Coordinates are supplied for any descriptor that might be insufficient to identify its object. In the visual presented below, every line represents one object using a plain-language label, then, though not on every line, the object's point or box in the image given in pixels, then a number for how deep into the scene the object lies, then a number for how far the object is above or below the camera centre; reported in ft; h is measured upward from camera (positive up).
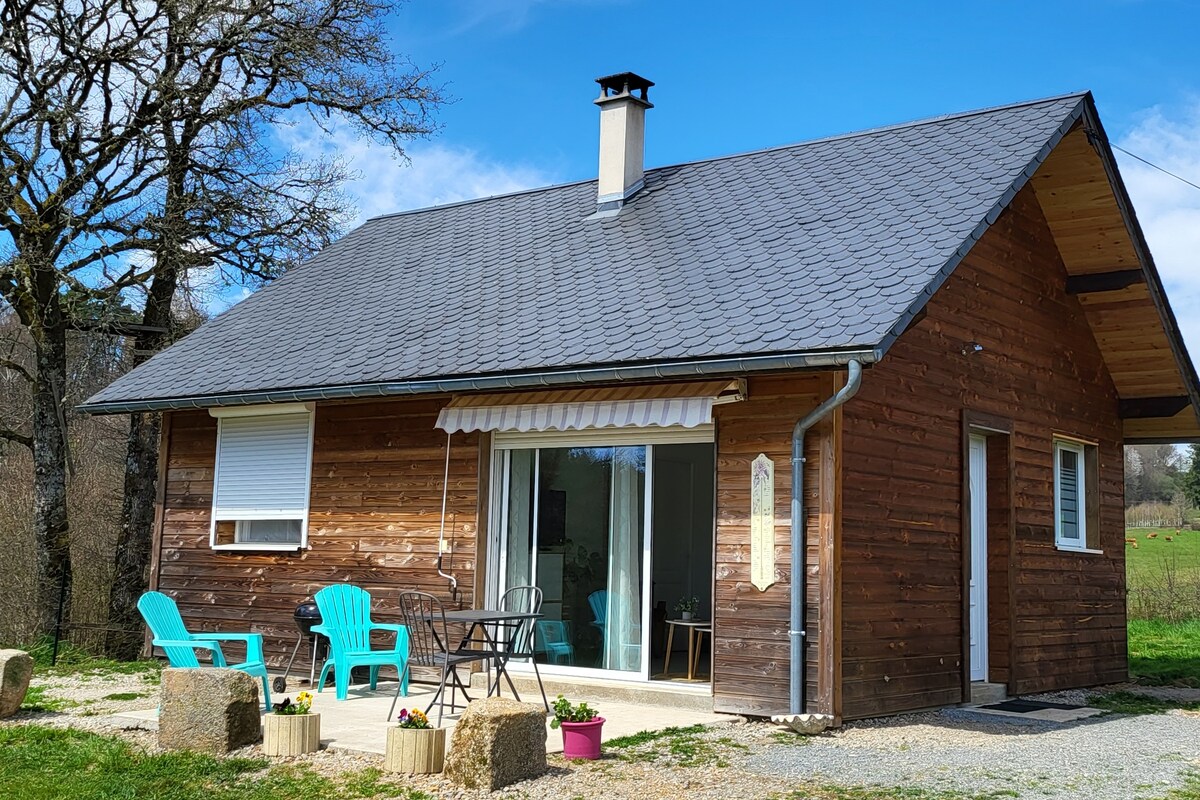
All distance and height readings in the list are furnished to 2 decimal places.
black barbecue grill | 34.30 -2.17
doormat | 32.50 -3.63
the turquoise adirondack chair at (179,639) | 28.17 -2.22
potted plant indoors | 32.45 -1.20
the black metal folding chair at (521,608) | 33.30 -1.38
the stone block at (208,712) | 23.88 -3.30
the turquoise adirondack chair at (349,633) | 30.30 -2.14
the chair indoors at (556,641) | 32.78 -2.26
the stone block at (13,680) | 28.50 -3.33
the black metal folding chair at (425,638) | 33.37 -2.36
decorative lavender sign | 28.50 +1.02
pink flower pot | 22.59 -3.38
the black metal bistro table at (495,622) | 26.71 -1.49
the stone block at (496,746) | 20.62 -3.28
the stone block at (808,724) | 26.37 -3.42
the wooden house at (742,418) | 28.58 +4.08
